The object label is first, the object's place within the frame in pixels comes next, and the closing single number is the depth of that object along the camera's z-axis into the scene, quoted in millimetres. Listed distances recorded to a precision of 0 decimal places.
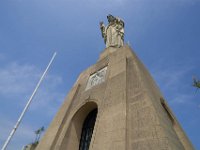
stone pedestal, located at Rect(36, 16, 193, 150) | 5715
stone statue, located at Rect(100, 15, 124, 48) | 14078
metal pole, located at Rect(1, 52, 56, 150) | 6049
